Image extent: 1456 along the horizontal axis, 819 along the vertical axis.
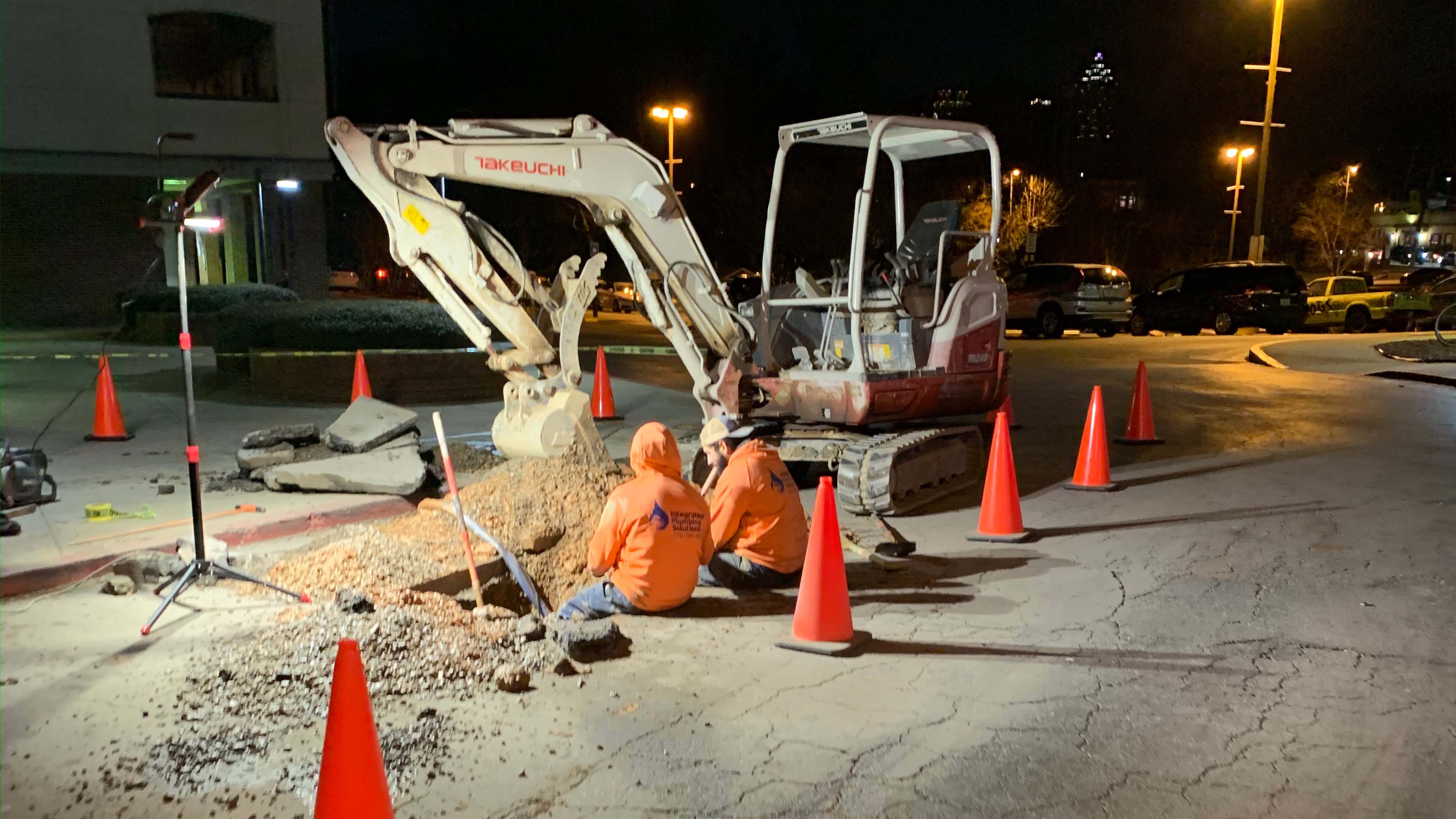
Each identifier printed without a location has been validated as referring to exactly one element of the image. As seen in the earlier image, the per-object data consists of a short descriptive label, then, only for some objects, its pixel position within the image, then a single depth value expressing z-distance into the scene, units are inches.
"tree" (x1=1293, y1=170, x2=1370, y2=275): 2084.2
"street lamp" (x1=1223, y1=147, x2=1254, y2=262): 1627.7
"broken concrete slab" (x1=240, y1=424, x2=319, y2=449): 347.6
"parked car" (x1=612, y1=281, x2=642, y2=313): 1492.4
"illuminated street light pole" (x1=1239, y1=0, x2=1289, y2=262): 1075.9
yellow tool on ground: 285.6
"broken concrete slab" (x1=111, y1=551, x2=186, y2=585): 233.9
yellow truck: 1053.8
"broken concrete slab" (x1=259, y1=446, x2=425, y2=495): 311.3
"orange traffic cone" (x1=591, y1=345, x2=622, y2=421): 502.0
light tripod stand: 216.4
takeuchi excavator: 284.5
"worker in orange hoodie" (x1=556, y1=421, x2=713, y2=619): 213.6
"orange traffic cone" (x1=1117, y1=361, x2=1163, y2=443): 443.5
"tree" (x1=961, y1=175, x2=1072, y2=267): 1674.5
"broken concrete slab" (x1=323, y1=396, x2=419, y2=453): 341.4
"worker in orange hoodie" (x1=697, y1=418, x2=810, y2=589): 233.5
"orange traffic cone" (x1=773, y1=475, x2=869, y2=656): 205.3
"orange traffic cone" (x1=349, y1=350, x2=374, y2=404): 462.0
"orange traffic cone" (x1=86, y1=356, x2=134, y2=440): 420.5
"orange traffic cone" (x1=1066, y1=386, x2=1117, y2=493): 351.6
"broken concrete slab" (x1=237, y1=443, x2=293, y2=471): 333.1
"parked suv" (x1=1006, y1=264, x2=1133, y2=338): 989.8
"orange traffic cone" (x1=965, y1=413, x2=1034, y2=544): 291.6
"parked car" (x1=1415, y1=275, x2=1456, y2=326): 1019.9
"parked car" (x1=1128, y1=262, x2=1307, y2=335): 1011.3
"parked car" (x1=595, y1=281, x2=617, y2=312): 1569.9
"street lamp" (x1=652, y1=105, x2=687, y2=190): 1035.9
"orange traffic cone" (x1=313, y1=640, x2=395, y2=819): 119.6
